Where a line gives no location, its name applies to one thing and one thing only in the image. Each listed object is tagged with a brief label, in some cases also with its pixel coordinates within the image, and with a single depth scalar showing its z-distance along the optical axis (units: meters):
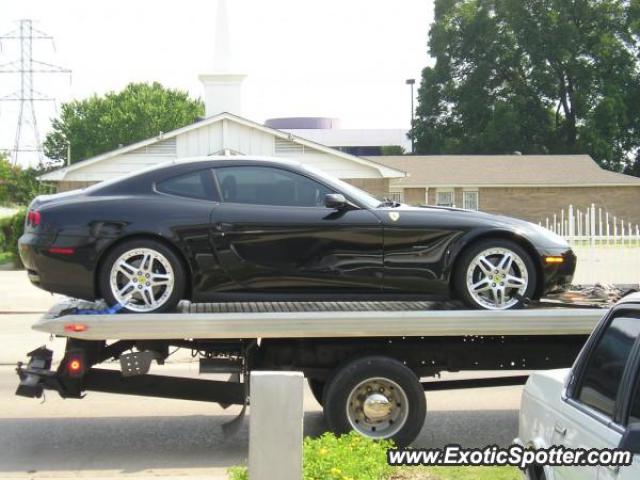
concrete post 4.53
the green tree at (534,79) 55.78
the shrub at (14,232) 29.44
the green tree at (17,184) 62.44
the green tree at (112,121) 73.94
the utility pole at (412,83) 60.96
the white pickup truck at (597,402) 3.39
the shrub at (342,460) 4.88
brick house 40.25
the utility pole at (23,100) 72.50
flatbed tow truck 6.51
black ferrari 7.00
